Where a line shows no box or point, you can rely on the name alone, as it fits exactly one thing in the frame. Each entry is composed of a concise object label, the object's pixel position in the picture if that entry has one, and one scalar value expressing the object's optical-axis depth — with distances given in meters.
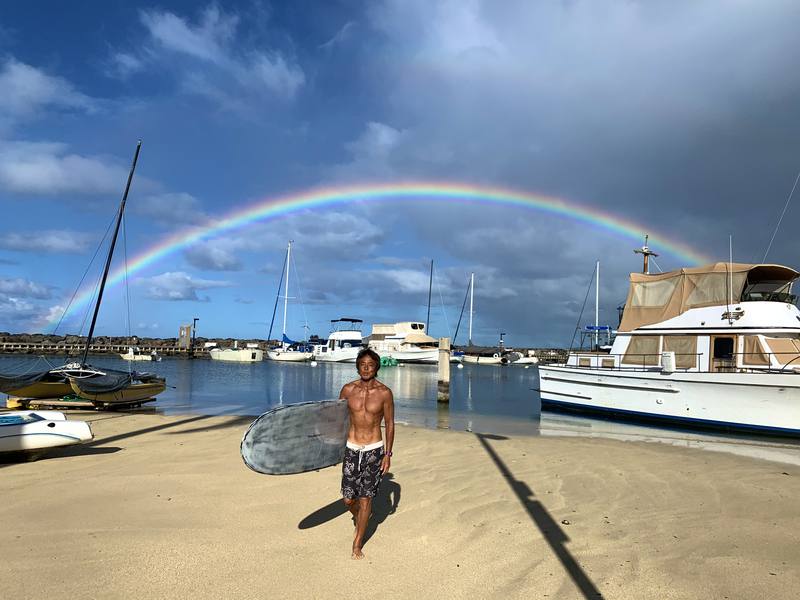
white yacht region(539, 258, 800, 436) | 17.19
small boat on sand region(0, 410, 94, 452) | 8.58
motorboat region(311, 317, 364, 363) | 90.56
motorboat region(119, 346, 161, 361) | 91.03
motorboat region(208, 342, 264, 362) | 98.81
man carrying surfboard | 5.05
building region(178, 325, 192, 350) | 115.65
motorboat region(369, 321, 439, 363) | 90.06
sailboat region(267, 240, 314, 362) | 95.12
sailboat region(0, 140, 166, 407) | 18.89
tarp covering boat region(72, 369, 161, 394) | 18.72
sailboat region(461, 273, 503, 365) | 104.06
